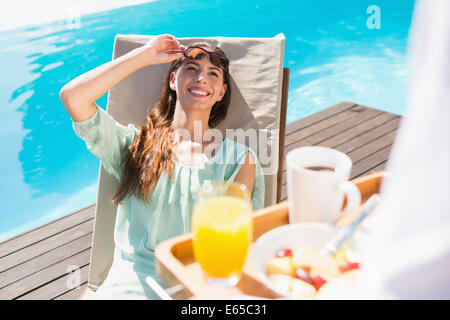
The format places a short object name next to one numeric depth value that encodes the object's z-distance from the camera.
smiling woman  1.55
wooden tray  0.83
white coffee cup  0.89
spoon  0.85
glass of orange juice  0.84
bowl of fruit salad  0.80
